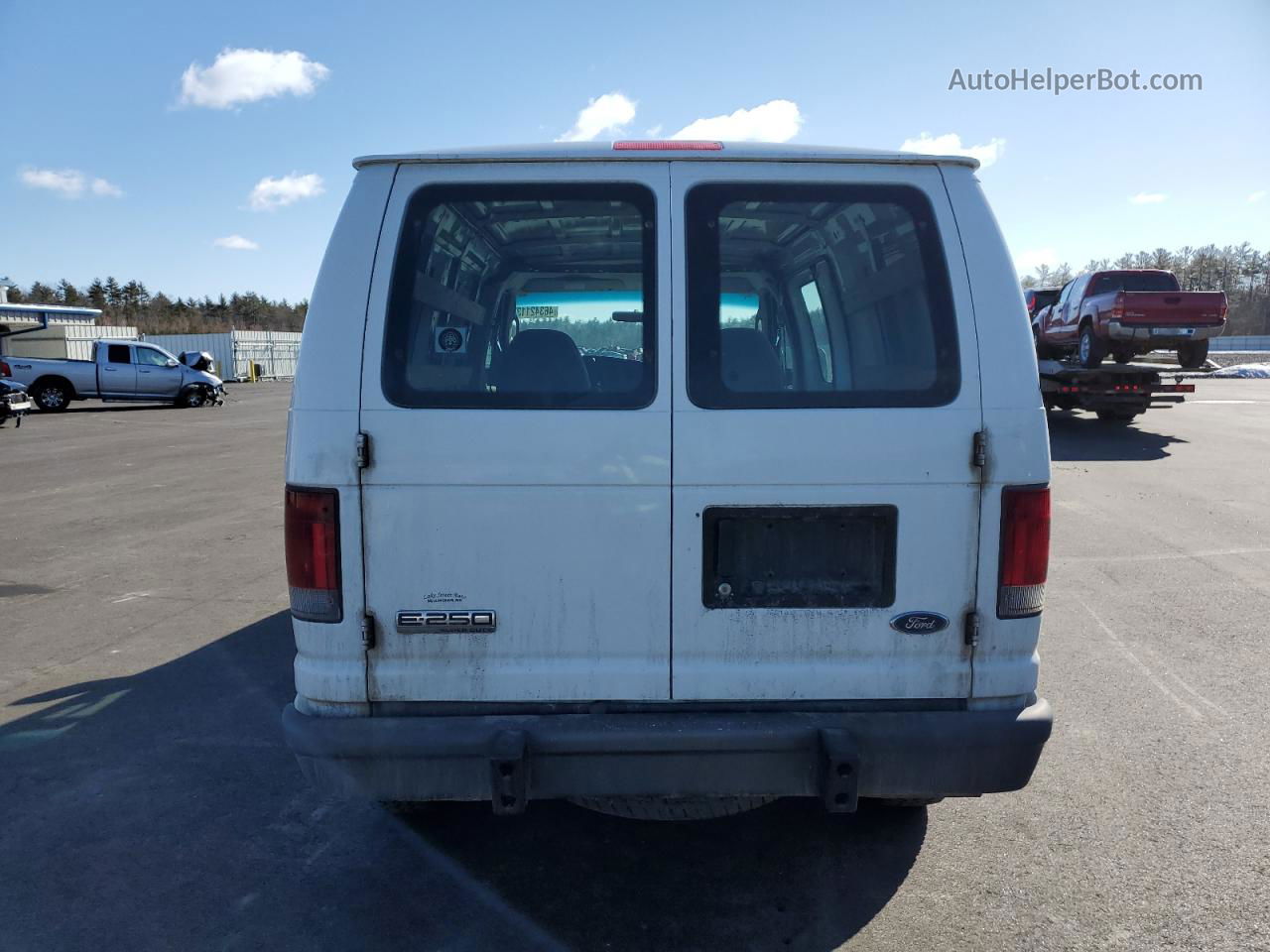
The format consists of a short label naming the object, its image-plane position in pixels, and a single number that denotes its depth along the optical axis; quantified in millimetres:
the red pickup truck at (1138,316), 15492
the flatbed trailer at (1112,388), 16219
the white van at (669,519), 2609
